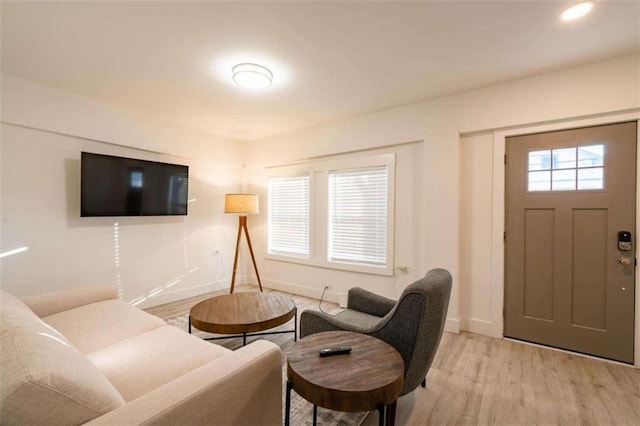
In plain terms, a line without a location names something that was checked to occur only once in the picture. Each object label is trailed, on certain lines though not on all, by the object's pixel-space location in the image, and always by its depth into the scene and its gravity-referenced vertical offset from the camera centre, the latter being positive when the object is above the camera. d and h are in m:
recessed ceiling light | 1.79 +1.35
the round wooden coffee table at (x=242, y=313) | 2.19 -0.88
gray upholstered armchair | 1.58 -0.67
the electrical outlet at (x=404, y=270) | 3.45 -0.71
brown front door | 2.38 -0.24
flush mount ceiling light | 2.50 +1.25
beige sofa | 0.84 -0.68
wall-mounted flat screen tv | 3.15 +0.29
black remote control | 1.50 -0.76
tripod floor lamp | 4.22 +0.11
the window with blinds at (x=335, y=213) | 3.65 -0.02
